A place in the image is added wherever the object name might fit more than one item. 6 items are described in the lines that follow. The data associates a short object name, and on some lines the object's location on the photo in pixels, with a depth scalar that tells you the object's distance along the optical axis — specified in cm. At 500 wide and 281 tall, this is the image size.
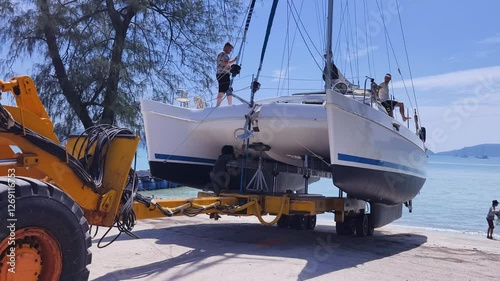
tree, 1388
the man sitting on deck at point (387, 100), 954
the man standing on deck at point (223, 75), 891
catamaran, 750
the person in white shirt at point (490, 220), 1383
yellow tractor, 340
